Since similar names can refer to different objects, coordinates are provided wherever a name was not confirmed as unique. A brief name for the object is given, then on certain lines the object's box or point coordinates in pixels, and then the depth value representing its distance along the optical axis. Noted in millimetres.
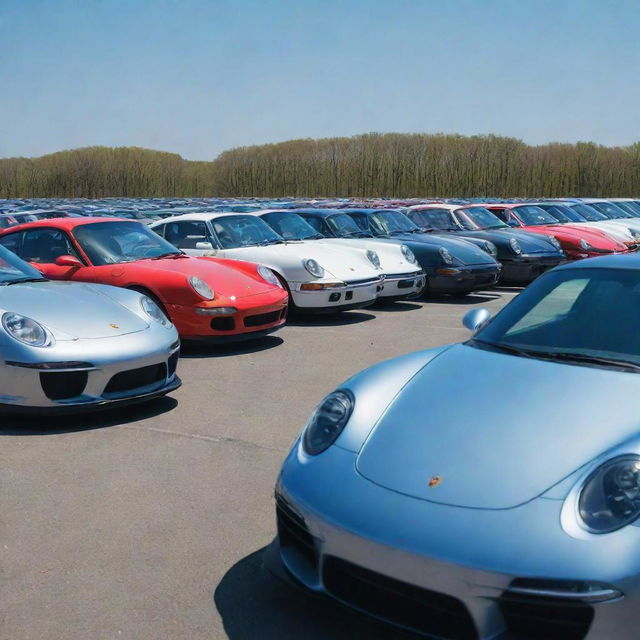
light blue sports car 2316
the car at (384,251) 10836
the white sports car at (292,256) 9469
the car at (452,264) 11508
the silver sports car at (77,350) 4984
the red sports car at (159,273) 7648
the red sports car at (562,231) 14672
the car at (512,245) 13312
